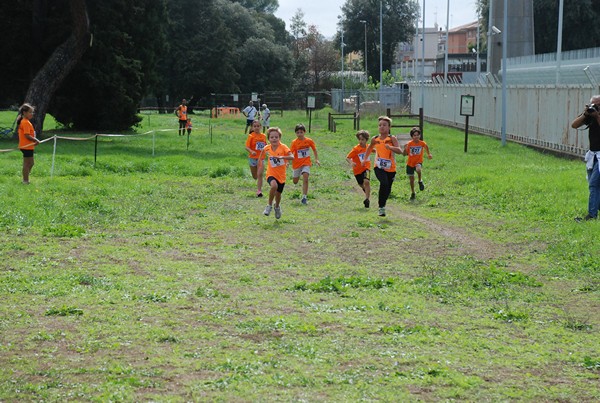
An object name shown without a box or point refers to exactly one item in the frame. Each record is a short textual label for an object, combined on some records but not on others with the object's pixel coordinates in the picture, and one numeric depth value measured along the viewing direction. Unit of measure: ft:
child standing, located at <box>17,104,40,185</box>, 67.34
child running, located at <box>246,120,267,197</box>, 70.33
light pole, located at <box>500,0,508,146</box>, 117.08
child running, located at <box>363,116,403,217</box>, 55.62
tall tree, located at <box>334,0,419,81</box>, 381.60
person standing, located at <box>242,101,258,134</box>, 143.43
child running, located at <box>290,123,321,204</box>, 62.18
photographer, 50.16
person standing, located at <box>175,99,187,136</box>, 142.29
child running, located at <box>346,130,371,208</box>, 61.36
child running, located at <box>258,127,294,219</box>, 53.67
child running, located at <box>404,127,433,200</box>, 66.28
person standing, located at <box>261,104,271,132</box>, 149.28
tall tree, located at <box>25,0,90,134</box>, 117.19
